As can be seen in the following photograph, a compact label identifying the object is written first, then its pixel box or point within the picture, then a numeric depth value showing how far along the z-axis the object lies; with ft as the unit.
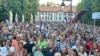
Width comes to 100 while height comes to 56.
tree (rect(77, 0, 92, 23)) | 115.49
